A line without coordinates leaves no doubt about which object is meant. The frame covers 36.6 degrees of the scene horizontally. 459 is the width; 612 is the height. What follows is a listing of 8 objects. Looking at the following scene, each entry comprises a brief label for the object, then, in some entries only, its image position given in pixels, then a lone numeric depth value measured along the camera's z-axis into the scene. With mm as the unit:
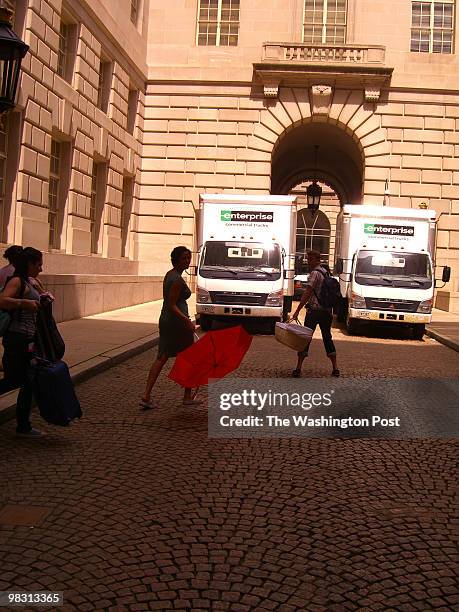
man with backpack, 9859
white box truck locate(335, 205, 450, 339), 16359
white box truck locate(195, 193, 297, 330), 15883
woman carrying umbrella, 7312
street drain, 4078
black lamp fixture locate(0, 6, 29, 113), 6625
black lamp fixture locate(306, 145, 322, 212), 30448
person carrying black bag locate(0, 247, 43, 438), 5859
